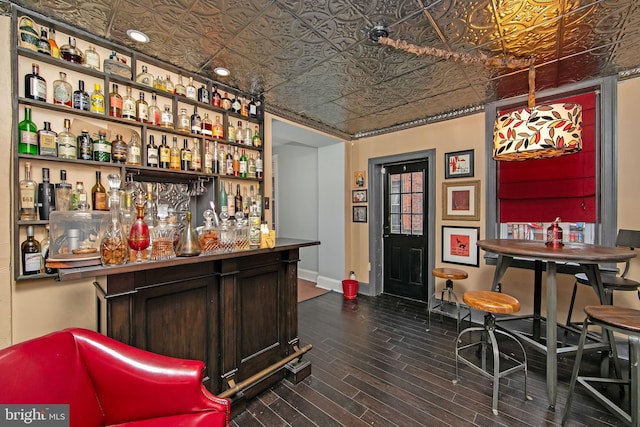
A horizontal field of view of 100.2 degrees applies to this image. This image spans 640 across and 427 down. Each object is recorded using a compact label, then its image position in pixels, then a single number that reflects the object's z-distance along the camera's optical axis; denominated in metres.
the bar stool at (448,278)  2.95
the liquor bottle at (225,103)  2.72
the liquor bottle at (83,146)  1.88
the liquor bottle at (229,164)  2.71
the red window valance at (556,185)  2.71
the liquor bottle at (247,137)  2.91
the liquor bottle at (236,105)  2.80
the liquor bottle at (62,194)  1.79
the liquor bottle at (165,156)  2.25
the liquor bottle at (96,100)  1.93
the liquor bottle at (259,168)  2.98
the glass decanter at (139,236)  1.44
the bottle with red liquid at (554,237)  2.19
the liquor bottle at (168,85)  2.34
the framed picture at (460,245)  3.43
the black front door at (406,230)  4.05
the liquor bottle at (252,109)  2.97
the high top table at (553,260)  1.80
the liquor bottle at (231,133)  2.75
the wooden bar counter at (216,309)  1.39
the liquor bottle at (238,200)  2.83
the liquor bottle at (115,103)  2.00
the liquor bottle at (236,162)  2.78
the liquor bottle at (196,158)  2.44
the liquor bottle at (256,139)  2.98
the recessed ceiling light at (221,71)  2.46
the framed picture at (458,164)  3.45
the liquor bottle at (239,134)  2.83
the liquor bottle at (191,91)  2.45
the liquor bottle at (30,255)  1.68
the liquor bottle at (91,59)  1.94
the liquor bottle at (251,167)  2.91
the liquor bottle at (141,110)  2.14
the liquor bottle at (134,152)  2.08
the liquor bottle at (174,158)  2.32
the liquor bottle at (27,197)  1.67
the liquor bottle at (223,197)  2.62
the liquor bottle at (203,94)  2.54
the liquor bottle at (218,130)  2.63
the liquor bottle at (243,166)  2.83
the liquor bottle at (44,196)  1.73
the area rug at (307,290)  4.30
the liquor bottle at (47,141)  1.73
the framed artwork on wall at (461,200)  3.41
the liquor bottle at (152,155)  2.18
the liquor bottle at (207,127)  2.54
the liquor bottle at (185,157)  2.38
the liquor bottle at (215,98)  2.65
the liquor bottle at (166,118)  2.28
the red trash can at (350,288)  4.24
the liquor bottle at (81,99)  1.86
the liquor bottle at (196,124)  2.48
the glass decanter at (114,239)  1.34
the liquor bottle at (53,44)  1.80
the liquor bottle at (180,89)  2.40
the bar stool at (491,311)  1.85
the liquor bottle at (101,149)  1.93
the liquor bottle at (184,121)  2.40
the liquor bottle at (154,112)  2.22
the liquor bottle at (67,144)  1.80
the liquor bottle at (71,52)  1.84
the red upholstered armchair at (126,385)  1.06
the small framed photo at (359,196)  4.49
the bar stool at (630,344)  1.46
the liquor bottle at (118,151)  2.01
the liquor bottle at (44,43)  1.74
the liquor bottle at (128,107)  2.06
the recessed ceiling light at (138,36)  1.93
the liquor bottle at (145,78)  2.17
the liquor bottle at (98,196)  1.95
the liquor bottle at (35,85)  1.70
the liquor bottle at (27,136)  1.66
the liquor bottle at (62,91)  1.82
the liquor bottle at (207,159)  2.53
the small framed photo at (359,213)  4.50
